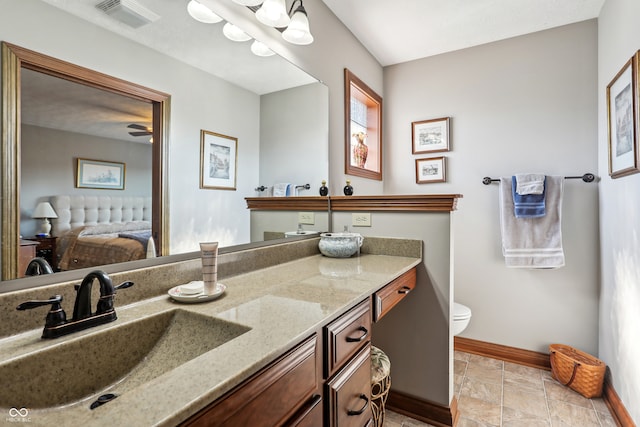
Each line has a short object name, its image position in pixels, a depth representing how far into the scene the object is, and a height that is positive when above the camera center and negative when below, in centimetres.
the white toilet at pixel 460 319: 212 -71
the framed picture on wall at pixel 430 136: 281 +70
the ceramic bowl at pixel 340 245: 178 -18
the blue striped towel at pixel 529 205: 235 +6
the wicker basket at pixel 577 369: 200 -102
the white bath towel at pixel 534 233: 234 -15
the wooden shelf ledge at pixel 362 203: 166 +6
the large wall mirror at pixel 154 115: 77 +34
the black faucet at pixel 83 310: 71 -23
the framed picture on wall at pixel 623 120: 161 +53
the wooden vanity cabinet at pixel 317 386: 60 -41
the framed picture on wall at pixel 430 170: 281 +39
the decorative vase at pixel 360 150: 258 +52
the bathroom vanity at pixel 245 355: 52 -29
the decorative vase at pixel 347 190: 212 +16
